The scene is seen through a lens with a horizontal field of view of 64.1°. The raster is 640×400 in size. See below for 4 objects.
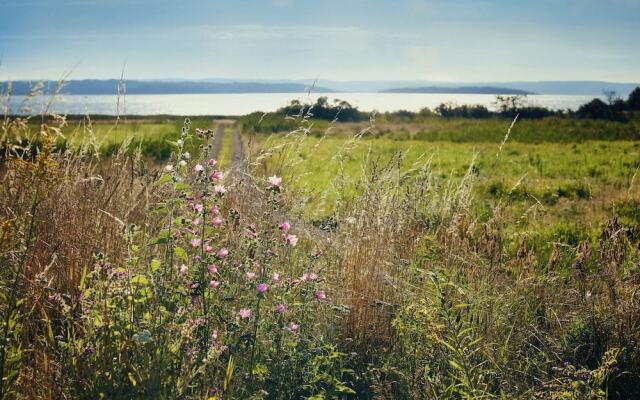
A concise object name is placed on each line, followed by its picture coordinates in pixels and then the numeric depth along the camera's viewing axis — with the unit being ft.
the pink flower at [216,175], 9.03
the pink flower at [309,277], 9.81
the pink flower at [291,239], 9.56
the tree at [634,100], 214.20
